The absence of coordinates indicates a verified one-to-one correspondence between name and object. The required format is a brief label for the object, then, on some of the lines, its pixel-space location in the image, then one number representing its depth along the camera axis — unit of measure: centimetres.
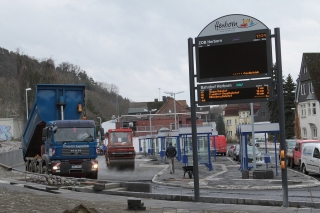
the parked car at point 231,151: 4998
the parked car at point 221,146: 5728
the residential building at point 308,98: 6556
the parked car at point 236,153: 4402
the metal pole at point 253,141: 2695
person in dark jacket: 2791
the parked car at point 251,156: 3422
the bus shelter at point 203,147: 3029
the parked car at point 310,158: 2605
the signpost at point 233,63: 1305
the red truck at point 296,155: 3144
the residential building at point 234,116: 12259
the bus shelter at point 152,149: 5121
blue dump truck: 2431
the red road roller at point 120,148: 4075
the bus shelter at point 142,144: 5679
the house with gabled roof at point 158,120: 9016
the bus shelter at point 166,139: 4225
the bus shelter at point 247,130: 2628
